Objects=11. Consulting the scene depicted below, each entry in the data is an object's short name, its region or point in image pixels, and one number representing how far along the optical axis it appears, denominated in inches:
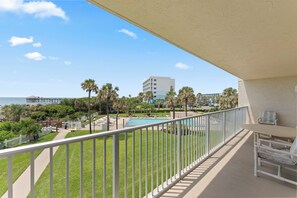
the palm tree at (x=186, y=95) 788.1
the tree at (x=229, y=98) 765.8
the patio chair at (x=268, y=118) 184.0
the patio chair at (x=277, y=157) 70.9
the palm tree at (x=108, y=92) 724.7
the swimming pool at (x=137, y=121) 913.0
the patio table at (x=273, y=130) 99.9
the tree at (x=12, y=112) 1028.2
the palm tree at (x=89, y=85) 657.2
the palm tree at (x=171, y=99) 882.5
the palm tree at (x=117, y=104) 848.0
